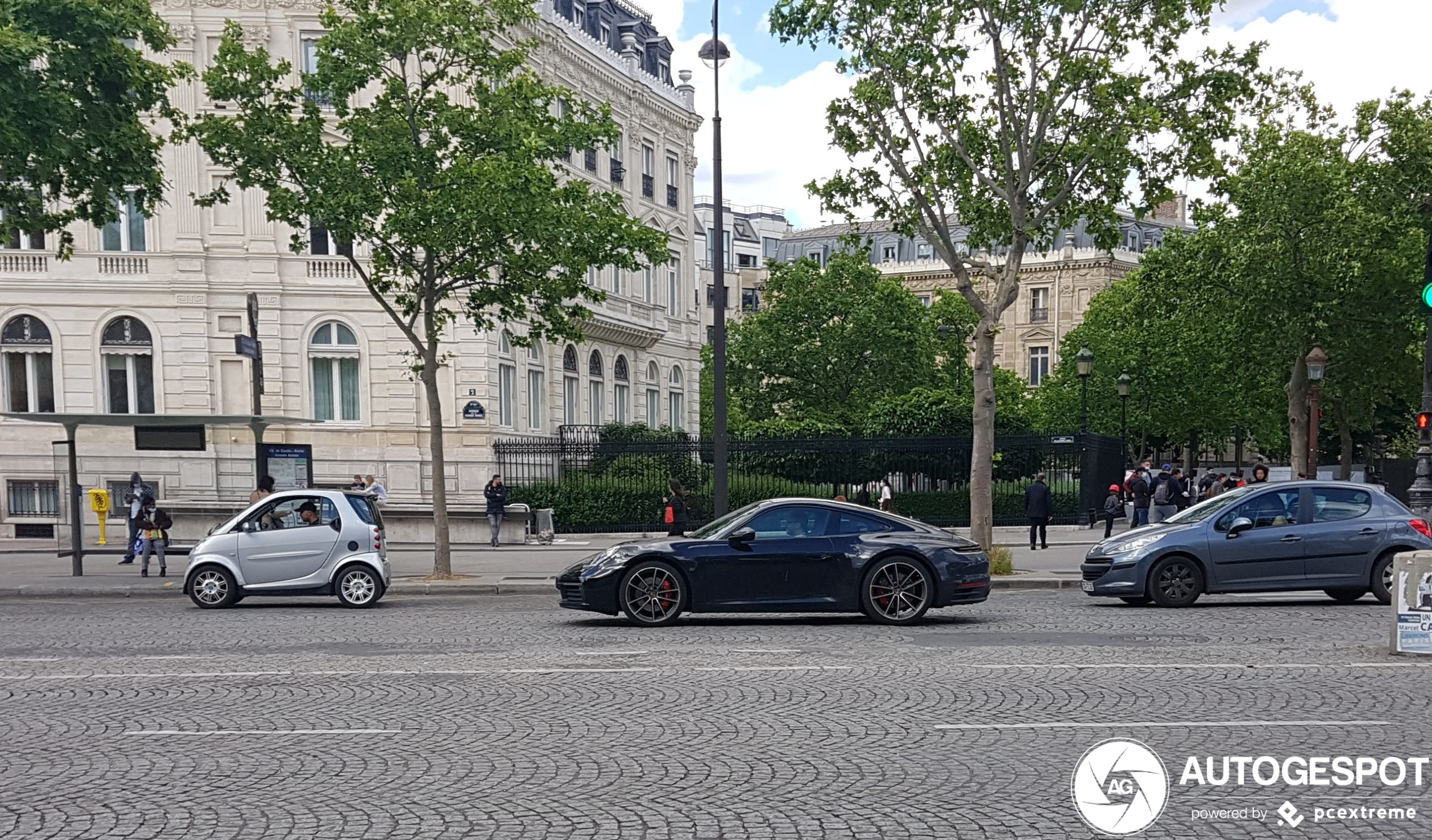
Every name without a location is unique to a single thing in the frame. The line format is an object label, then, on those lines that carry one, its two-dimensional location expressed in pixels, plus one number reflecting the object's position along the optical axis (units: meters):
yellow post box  27.31
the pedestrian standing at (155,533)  20.83
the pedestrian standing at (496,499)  28.09
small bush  19.72
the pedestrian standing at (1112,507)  26.55
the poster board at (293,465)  23.03
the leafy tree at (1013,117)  19.33
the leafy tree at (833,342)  54.09
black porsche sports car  13.11
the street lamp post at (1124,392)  33.50
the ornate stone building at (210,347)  32.03
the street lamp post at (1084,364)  31.23
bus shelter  20.33
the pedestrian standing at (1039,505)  25.27
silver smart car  16.62
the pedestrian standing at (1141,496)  28.61
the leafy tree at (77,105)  17.84
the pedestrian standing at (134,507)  22.41
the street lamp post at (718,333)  21.03
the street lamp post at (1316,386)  31.16
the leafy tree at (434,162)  18.77
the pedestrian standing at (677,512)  21.95
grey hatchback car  14.72
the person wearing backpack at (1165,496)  24.66
